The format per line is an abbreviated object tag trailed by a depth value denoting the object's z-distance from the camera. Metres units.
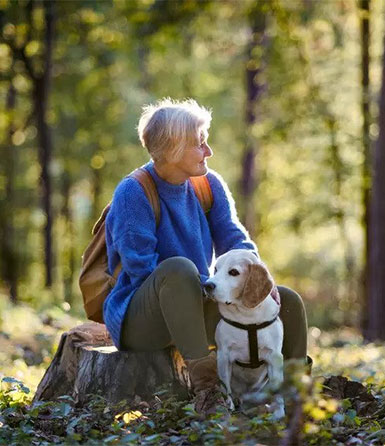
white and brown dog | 4.92
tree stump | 5.36
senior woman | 4.96
